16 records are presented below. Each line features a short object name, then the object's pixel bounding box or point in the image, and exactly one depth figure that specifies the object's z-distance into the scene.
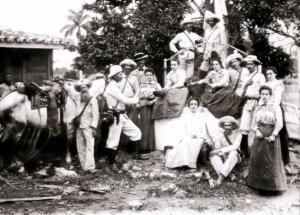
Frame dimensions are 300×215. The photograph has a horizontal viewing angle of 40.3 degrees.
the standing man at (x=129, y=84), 8.45
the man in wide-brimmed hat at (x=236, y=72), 8.38
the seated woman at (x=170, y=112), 8.67
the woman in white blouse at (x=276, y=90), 7.11
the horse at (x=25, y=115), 7.02
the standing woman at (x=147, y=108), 8.78
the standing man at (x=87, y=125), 7.46
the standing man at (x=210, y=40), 9.42
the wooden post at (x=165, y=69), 11.30
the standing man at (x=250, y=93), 7.66
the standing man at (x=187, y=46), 9.50
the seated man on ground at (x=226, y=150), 6.96
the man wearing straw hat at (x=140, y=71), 9.20
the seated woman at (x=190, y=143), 7.60
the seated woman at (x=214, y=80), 8.42
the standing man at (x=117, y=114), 7.65
